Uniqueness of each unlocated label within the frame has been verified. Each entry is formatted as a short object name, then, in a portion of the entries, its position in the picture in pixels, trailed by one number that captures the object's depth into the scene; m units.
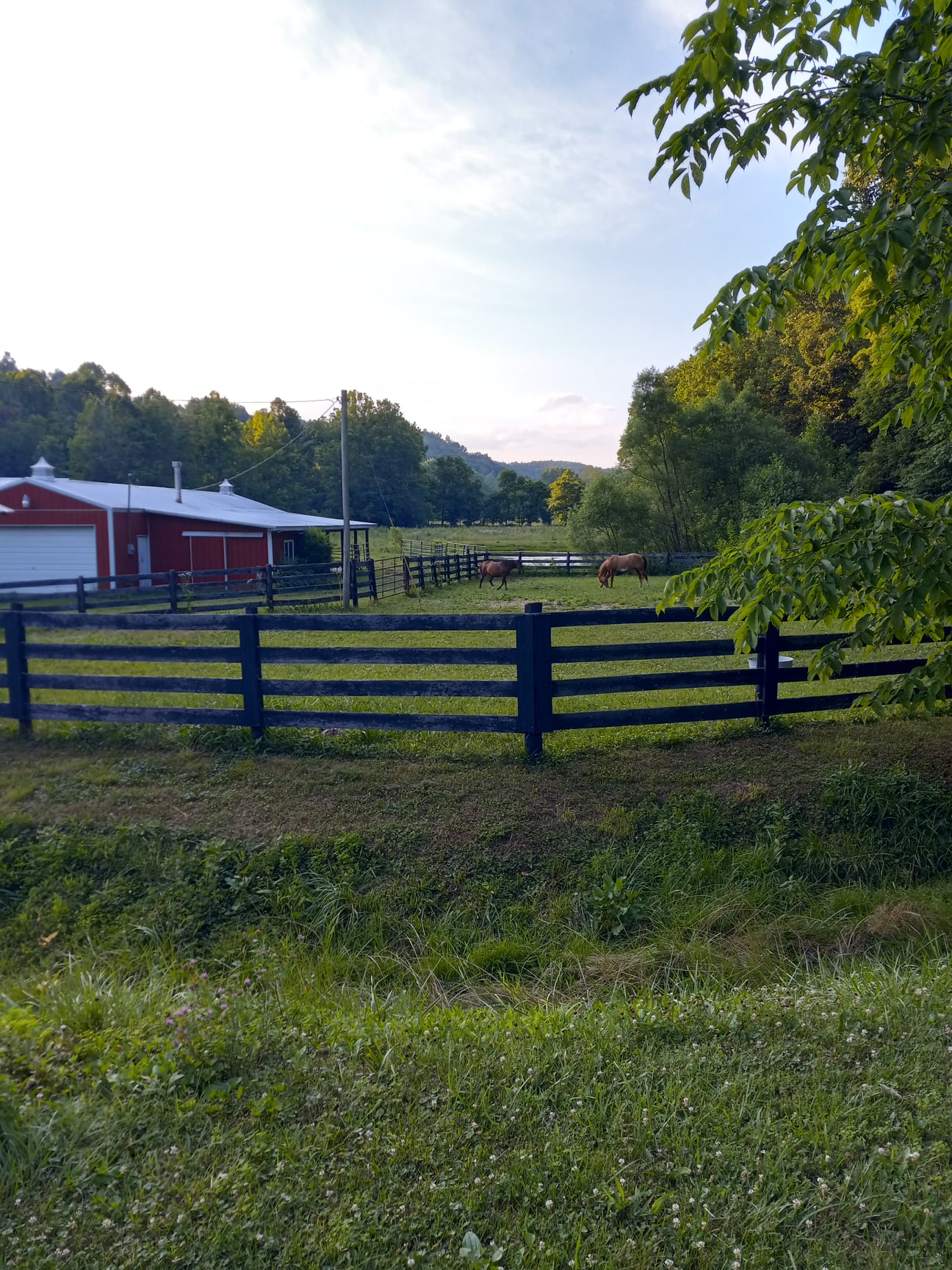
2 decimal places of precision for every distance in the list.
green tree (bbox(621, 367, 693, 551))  35.47
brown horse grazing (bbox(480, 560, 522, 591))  28.42
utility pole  21.34
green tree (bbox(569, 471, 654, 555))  36.78
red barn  24.95
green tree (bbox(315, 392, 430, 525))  73.38
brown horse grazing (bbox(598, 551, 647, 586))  27.83
